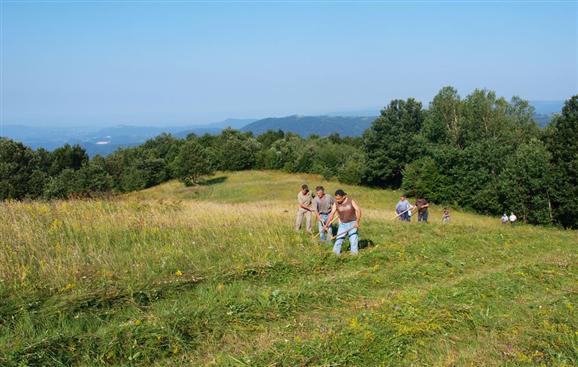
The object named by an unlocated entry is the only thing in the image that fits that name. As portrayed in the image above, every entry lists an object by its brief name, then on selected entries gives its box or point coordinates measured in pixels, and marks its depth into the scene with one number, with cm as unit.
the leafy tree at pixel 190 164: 6538
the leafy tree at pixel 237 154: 7981
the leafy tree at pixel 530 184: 3694
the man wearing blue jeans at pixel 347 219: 1062
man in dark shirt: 2027
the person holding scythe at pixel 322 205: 1267
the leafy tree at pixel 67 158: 7119
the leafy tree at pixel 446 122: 5353
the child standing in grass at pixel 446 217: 2442
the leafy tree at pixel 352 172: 6047
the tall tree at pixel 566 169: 3466
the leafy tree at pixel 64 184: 4807
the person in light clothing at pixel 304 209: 1317
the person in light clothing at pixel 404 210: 1927
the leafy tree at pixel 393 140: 5666
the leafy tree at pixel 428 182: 4972
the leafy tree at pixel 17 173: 4856
